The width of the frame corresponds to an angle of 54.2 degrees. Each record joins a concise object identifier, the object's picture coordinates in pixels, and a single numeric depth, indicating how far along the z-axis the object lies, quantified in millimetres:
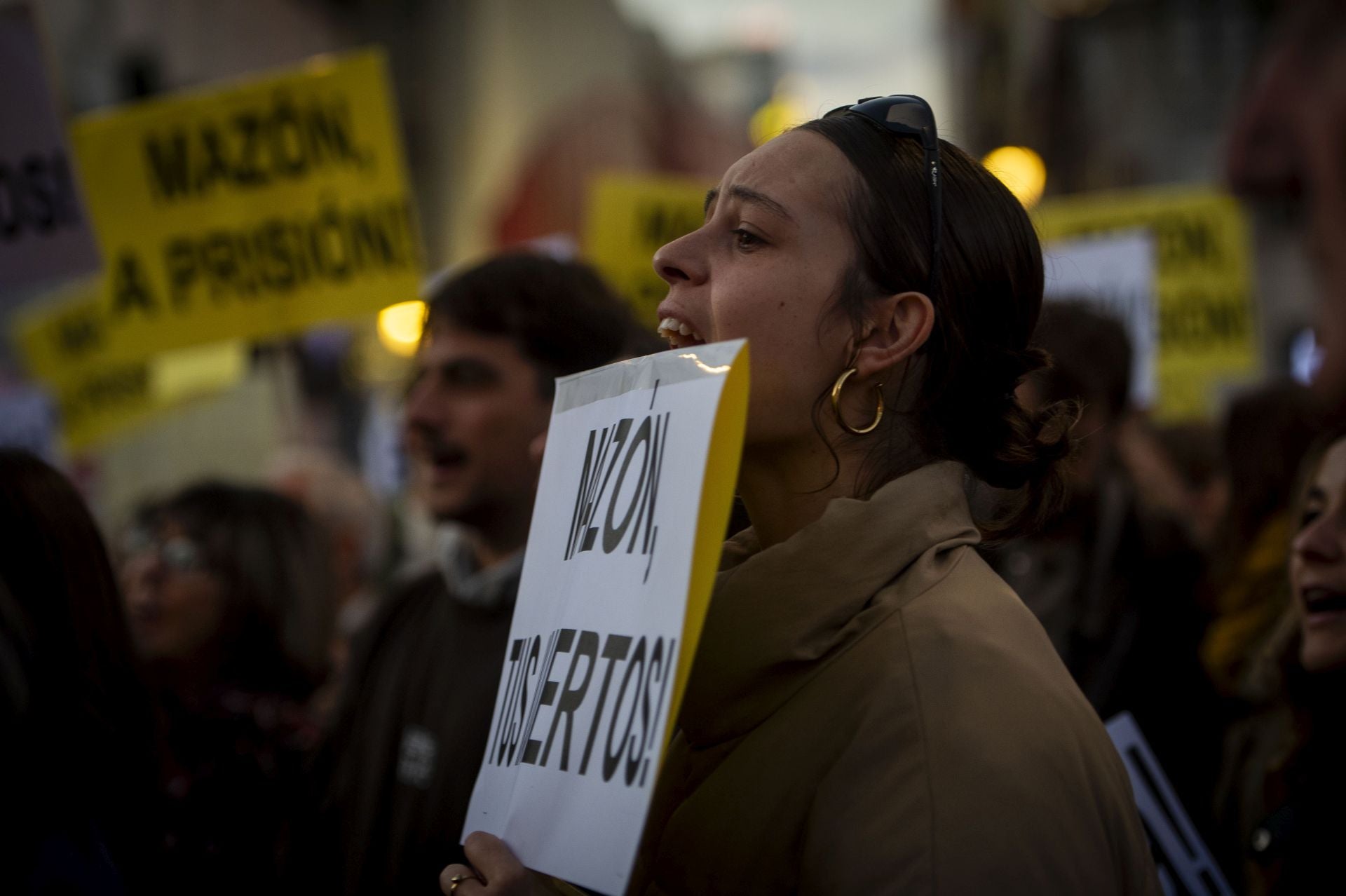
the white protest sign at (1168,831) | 2232
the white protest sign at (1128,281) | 5148
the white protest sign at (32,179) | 3299
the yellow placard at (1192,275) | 5977
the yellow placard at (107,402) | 5980
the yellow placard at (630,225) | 5324
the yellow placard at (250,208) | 4383
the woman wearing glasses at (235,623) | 3367
